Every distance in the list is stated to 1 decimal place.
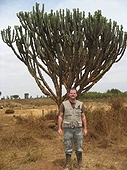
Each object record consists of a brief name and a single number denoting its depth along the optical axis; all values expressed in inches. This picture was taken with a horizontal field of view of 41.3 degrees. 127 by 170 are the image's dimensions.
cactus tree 217.1
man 130.9
